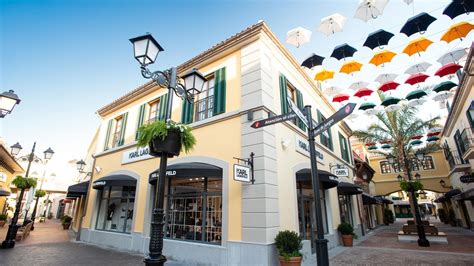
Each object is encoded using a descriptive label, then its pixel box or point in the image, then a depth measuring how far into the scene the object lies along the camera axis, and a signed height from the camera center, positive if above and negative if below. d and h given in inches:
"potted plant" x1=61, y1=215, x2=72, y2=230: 751.1 -43.6
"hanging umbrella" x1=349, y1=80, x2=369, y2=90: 475.8 +238.4
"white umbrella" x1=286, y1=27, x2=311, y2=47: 368.5 +256.3
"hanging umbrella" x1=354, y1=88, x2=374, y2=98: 477.6 +223.6
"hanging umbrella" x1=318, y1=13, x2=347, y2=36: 337.7 +252.2
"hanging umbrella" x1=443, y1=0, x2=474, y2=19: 275.4 +227.5
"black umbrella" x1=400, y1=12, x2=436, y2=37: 298.0 +224.7
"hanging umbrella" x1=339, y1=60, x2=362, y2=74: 404.5 +231.1
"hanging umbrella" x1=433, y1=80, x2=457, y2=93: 464.0 +230.0
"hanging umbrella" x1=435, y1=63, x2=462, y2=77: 387.5 +218.5
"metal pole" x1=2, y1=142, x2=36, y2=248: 357.1 -38.4
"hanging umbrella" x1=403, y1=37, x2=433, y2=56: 343.0 +226.7
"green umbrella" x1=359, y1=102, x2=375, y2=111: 549.1 +227.6
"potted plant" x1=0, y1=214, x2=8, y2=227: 723.6 -34.1
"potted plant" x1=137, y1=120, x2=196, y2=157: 156.9 +45.7
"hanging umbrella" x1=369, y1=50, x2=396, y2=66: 367.6 +225.3
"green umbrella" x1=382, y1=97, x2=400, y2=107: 499.6 +216.7
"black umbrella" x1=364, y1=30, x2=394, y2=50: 329.7 +228.3
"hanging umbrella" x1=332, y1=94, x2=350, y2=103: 516.5 +229.9
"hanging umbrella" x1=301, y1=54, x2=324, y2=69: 377.7 +226.2
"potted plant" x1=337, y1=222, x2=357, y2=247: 422.9 -42.8
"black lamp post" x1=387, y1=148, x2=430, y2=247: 420.5 -32.1
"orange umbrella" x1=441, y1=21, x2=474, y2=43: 309.7 +225.1
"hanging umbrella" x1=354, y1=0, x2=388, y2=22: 286.0 +236.9
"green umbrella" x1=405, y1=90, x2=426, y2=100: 474.9 +219.2
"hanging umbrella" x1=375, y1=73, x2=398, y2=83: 451.8 +240.0
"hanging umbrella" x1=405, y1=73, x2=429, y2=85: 417.1 +219.9
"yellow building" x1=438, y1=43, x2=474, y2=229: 493.7 +170.2
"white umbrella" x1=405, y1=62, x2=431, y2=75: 422.3 +241.0
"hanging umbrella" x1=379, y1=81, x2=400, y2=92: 454.7 +225.6
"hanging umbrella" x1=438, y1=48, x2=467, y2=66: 388.5 +242.6
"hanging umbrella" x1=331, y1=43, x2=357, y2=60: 361.1 +230.5
